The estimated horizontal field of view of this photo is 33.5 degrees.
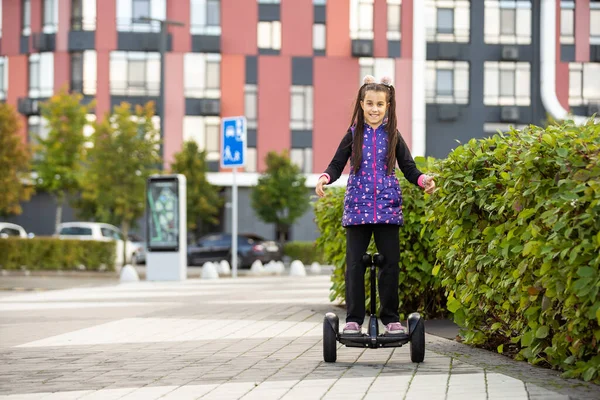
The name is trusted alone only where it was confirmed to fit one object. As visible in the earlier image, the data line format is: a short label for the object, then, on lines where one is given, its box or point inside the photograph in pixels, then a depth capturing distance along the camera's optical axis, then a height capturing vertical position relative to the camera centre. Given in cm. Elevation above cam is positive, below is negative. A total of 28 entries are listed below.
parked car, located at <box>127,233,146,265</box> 3845 -205
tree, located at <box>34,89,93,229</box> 4191 +244
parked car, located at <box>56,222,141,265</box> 3778 -122
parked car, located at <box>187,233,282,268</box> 3559 -178
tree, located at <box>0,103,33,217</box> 3331 +133
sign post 2398 +141
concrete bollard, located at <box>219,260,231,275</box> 2884 -198
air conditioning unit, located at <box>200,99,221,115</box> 4838 +455
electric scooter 650 -88
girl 664 +4
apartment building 4875 +680
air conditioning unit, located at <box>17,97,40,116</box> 4866 +456
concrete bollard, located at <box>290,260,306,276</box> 2805 -192
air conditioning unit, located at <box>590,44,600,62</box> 5181 +783
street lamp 3061 +406
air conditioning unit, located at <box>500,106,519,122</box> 5100 +459
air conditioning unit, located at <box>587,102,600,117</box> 5183 +507
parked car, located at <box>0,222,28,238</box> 3591 -111
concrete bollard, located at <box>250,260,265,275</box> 3021 -206
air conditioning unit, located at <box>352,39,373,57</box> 4922 +759
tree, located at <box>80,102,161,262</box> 3067 +111
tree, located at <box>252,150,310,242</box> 4238 +35
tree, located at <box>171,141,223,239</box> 4256 +69
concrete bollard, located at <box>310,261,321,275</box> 3152 -213
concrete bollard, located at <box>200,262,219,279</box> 2481 -177
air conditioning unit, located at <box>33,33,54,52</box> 4906 +771
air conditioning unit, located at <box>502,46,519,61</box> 5091 +764
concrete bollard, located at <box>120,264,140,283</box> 2267 -171
